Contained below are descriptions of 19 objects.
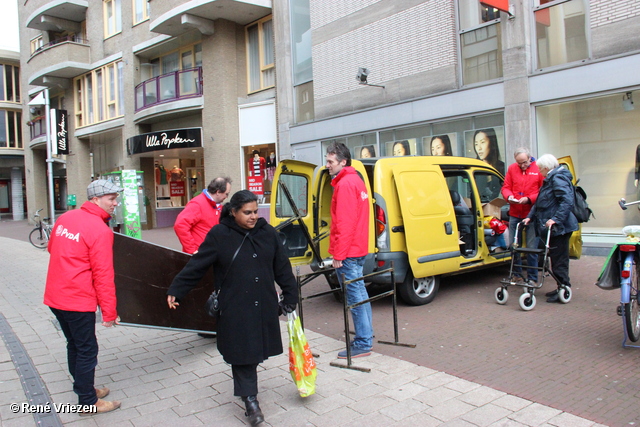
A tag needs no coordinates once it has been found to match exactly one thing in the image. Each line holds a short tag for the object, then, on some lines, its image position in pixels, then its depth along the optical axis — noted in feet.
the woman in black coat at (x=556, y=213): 20.18
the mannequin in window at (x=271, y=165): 56.84
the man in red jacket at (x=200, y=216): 17.51
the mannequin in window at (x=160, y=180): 74.02
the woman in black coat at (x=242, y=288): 11.44
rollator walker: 19.90
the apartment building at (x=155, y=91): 58.70
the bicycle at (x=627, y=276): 14.88
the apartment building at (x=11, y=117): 118.62
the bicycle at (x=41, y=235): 53.88
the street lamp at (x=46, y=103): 45.69
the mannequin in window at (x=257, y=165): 58.34
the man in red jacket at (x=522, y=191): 22.45
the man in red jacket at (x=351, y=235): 15.56
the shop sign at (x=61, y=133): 82.84
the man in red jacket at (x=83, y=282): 11.76
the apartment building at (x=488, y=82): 31.55
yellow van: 20.13
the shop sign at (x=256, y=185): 58.13
